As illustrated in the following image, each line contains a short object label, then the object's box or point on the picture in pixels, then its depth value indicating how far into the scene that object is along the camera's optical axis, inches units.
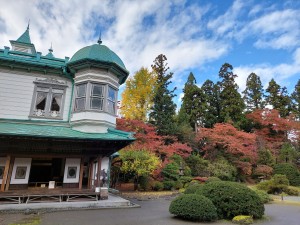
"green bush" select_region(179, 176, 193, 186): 922.7
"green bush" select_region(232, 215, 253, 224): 363.7
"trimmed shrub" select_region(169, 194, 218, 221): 361.1
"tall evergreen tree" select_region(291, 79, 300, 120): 1561.4
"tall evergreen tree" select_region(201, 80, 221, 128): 1477.6
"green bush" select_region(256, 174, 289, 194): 819.3
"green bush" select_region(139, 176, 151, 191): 829.2
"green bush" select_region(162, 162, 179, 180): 902.5
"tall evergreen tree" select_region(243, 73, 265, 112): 1686.3
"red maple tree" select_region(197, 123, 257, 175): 1075.3
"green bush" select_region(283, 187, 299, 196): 815.7
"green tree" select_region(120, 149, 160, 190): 746.2
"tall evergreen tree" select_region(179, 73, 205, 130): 1509.6
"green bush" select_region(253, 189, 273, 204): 626.3
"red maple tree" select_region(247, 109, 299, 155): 1316.4
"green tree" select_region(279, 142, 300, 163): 1194.0
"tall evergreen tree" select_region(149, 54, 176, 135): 1187.3
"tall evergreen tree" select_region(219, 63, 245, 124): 1453.0
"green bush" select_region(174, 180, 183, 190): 887.5
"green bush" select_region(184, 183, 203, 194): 485.5
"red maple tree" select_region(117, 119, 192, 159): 925.2
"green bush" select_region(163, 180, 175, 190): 875.4
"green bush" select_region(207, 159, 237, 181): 994.7
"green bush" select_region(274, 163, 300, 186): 1056.2
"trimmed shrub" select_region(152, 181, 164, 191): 842.8
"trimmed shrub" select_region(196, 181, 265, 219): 384.8
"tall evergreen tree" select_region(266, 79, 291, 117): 1570.9
